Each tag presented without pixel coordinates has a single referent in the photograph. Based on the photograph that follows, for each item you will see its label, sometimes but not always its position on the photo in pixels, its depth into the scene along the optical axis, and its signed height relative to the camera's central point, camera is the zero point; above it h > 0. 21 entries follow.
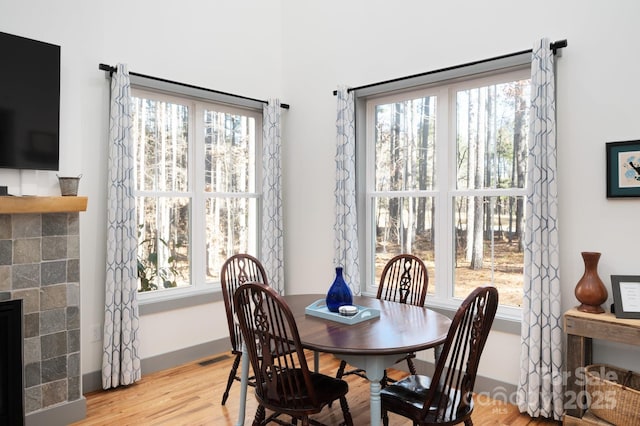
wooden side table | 2.34 -0.69
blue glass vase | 2.55 -0.47
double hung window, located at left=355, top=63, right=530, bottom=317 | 3.21 +0.27
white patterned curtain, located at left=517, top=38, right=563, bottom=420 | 2.74 -0.28
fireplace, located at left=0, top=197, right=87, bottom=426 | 2.57 -0.54
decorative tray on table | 2.41 -0.57
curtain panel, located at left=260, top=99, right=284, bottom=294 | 4.29 +0.13
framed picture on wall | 2.58 +0.26
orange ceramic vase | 2.54 -0.44
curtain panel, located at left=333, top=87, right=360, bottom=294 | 3.83 +0.20
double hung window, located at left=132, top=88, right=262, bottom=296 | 3.73 +0.24
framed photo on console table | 2.40 -0.46
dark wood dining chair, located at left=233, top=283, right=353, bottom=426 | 2.02 -0.76
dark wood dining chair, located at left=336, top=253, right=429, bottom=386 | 3.06 -0.51
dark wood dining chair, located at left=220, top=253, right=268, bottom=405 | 2.91 -0.52
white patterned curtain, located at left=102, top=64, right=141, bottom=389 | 3.20 -0.25
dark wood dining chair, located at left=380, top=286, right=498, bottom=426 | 1.88 -0.70
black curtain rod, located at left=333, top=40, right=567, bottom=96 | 2.78 +1.08
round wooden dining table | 1.99 -0.60
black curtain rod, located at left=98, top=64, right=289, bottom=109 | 3.20 +1.09
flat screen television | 2.60 +0.67
